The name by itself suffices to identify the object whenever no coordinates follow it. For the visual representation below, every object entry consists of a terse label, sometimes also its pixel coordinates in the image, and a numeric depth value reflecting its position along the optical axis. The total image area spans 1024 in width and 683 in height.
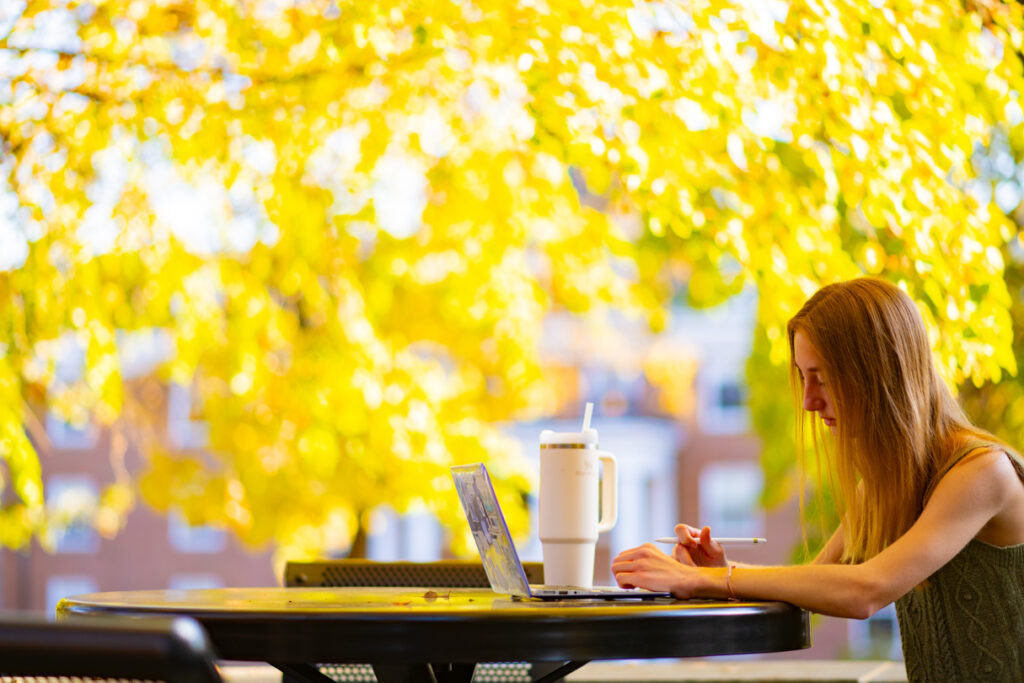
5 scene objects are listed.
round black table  5.39
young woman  6.00
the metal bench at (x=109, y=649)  4.41
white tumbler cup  5.94
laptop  5.67
